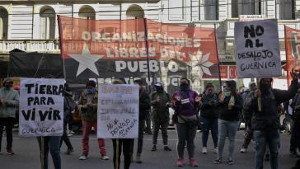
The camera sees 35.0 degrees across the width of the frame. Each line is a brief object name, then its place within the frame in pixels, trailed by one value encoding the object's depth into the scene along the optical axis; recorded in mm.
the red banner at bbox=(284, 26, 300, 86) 16750
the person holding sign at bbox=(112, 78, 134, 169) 8922
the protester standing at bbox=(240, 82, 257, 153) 12461
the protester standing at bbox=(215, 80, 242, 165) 10672
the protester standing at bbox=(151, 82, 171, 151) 13172
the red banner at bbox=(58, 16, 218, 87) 14359
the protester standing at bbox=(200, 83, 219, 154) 12461
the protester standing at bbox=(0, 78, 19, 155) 11938
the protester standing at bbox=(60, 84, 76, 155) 9438
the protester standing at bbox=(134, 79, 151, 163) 10914
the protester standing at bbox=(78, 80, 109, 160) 11203
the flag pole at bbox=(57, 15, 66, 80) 14774
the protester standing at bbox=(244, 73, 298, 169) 8477
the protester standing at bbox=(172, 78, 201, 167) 10391
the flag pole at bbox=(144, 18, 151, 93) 14959
